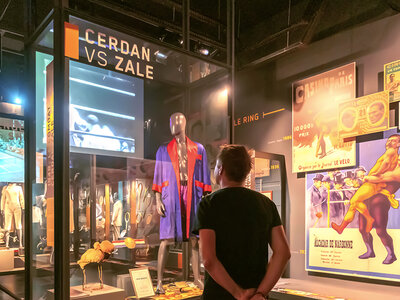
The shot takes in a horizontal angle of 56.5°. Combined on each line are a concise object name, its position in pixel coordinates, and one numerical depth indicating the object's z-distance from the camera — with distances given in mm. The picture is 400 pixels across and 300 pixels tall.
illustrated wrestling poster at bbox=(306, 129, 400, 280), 3820
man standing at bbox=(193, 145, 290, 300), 1385
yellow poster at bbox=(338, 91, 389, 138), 3934
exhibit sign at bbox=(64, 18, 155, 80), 2496
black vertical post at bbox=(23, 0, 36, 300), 2850
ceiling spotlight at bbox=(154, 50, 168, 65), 3061
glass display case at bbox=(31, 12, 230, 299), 2537
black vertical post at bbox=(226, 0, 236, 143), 3424
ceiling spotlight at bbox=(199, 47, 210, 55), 6150
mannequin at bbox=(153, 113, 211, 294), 3221
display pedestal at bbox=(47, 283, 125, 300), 2504
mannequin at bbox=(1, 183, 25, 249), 6289
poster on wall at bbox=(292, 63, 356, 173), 4348
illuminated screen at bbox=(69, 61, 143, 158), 2549
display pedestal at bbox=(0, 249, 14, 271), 6036
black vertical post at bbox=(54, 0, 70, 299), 2318
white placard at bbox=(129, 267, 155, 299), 2924
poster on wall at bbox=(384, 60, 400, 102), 3857
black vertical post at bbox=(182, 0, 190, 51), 3338
